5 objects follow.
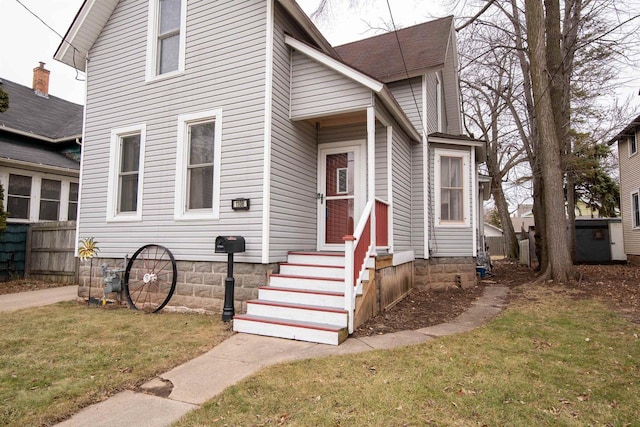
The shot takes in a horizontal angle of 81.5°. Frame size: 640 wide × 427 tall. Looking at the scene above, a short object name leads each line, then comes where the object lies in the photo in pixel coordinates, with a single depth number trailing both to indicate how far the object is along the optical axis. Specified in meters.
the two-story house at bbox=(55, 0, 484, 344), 5.75
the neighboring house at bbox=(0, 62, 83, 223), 10.87
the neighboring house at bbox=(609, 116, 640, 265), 14.02
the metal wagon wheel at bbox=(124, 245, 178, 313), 6.53
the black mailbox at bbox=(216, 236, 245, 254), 5.52
